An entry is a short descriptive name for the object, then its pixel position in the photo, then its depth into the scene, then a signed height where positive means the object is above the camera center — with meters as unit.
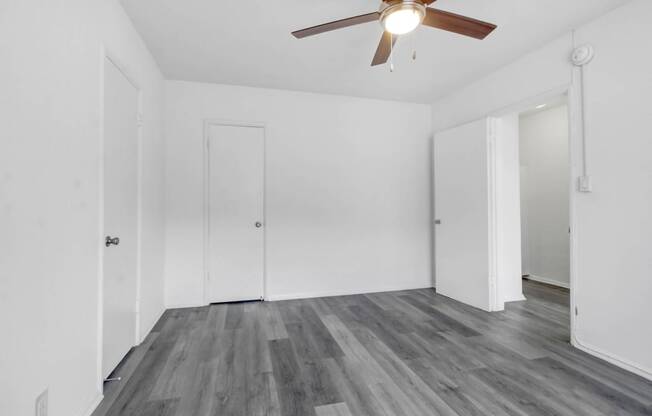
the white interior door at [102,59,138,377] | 1.94 +0.01
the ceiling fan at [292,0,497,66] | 1.66 +1.13
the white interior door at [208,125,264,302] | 3.49 +0.00
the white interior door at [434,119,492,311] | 3.27 -0.03
